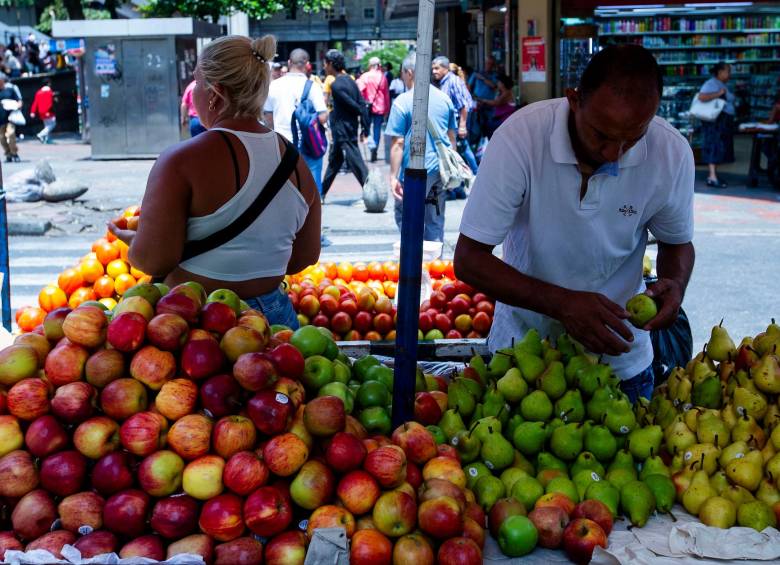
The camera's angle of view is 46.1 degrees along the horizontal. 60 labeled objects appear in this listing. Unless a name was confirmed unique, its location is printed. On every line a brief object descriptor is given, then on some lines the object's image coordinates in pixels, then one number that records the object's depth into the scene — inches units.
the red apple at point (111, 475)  86.1
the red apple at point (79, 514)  84.9
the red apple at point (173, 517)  84.3
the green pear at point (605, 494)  96.0
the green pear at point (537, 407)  107.4
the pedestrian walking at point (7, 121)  776.7
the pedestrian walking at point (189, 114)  450.3
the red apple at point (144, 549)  82.6
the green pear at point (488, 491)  97.0
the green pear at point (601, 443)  103.5
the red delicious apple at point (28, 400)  90.0
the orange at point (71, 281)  229.9
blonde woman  127.9
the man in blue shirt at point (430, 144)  309.6
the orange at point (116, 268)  228.4
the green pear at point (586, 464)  102.2
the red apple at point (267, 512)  83.7
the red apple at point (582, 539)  88.7
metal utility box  785.6
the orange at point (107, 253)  231.3
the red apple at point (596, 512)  92.4
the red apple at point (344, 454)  88.5
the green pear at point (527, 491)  97.0
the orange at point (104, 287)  226.2
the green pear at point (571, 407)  107.7
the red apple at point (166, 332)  92.7
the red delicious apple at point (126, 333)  92.2
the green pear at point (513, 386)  109.9
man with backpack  418.3
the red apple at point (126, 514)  84.0
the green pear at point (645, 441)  105.3
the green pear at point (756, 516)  95.6
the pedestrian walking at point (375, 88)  757.3
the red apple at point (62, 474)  86.2
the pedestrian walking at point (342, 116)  486.0
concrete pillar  541.0
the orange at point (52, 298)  227.6
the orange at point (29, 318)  225.0
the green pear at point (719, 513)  96.0
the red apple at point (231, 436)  87.2
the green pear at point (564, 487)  97.6
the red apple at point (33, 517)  85.2
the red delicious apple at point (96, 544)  82.4
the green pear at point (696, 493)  99.3
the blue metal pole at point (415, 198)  96.4
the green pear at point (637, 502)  95.8
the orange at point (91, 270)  229.9
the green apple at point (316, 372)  102.0
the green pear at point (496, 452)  102.2
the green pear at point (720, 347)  126.6
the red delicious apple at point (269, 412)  88.7
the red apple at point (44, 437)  87.9
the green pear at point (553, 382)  109.7
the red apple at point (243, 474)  85.0
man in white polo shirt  109.4
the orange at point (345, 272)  255.6
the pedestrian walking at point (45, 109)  971.3
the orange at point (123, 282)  225.0
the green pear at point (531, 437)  104.6
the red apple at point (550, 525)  91.6
